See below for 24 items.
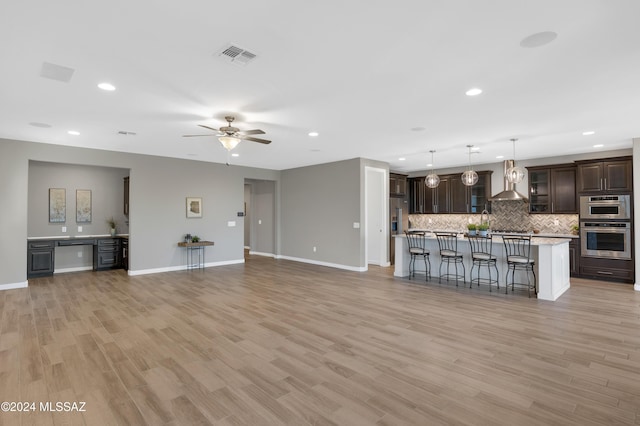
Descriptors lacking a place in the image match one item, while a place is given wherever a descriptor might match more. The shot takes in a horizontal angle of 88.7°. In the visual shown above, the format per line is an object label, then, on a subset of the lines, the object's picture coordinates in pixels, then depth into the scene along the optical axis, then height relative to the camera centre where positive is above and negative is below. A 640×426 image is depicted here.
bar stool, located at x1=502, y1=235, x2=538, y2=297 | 5.62 -0.74
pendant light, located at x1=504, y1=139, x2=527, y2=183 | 6.16 +0.74
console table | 8.01 -0.86
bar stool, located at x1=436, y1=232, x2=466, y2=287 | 6.50 -0.77
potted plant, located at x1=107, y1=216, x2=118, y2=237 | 8.27 -0.18
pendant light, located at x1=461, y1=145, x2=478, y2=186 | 6.76 +0.77
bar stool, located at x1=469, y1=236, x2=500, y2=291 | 6.03 -0.77
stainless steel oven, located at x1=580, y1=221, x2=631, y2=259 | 6.71 -0.56
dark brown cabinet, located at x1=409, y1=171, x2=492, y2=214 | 9.05 +0.56
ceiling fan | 4.77 +1.20
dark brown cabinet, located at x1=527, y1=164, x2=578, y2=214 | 7.56 +0.58
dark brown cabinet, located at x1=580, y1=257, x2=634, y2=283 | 6.70 -1.19
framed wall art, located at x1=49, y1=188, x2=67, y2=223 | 7.62 +0.32
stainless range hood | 7.13 +0.46
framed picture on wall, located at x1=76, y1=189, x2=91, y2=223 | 7.99 +0.32
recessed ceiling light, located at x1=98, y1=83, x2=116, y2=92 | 3.52 +1.44
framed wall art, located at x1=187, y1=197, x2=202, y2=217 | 8.38 +0.28
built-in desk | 7.00 -0.77
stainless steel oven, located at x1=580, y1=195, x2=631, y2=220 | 6.73 +0.12
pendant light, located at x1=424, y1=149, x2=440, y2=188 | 7.21 +0.76
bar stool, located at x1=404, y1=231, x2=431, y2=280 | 6.99 -0.77
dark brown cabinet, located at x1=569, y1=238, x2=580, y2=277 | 7.25 -0.98
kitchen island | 5.31 -0.89
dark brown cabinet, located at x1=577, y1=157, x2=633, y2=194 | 6.75 +0.79
